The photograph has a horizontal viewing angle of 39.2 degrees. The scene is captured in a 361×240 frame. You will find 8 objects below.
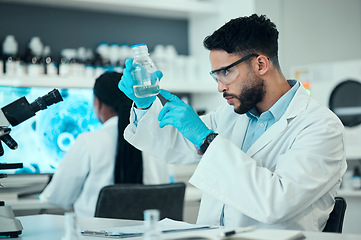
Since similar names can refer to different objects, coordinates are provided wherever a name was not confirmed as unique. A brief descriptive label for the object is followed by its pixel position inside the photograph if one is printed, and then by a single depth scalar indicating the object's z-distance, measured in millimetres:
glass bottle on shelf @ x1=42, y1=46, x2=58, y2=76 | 3174
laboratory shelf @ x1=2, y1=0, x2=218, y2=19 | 3349
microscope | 1301
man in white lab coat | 1316
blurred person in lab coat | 2309
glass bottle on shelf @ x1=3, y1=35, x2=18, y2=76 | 3072
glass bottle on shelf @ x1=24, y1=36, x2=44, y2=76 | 3119
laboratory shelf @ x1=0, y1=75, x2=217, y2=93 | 2982
